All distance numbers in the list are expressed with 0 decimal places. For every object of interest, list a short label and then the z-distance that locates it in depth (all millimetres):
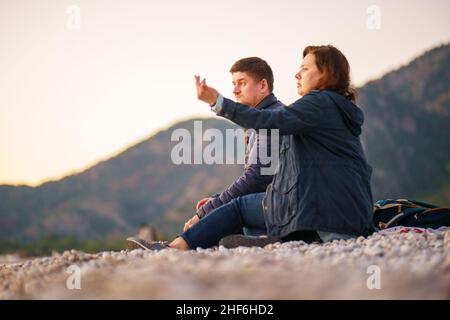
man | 5268
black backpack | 5340
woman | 4434
